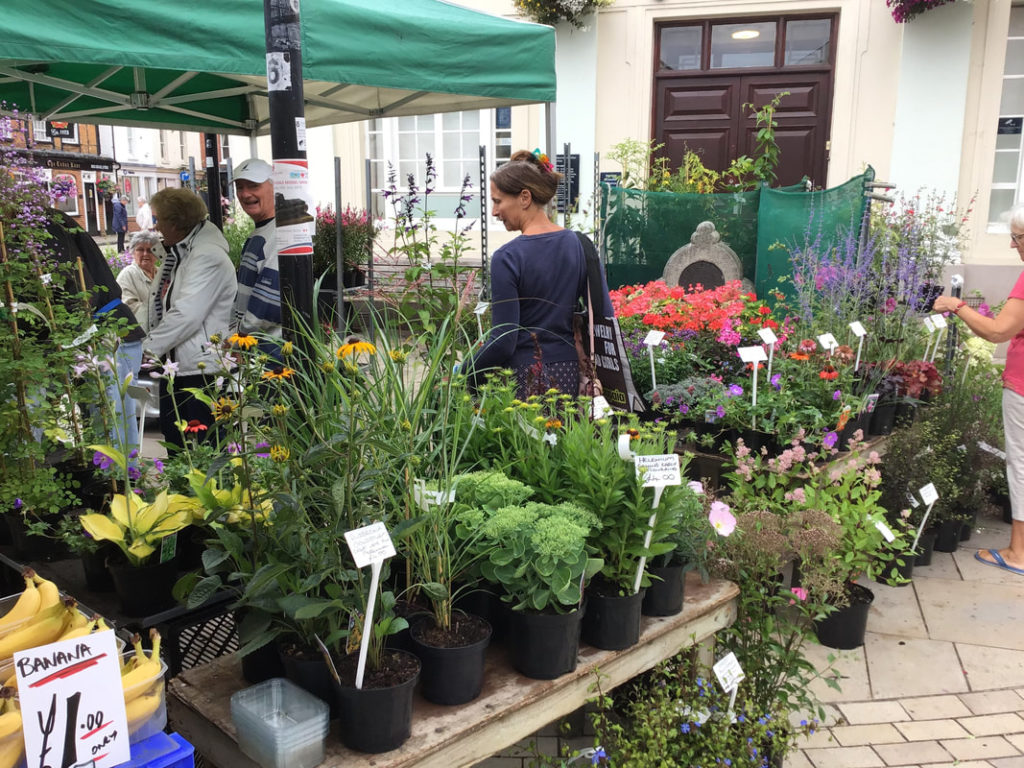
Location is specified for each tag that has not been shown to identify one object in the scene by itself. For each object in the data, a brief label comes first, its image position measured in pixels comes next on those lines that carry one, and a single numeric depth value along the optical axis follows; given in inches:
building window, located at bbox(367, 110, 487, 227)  418.9
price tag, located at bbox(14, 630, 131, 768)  45.1
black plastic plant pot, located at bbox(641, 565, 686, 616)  81.2
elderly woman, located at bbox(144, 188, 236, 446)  143.7
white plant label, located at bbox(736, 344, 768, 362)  132.6
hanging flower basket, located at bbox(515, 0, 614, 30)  354.0
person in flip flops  140.9
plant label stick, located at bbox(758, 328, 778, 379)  137.1
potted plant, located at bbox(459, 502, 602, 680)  68.9
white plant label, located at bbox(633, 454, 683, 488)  74.5
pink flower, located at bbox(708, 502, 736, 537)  86.2
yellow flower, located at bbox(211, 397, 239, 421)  68.7
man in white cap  140.3
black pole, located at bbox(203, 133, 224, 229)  231.5
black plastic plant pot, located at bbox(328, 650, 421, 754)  59.2
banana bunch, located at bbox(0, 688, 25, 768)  46.6
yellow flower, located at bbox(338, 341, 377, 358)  66.5
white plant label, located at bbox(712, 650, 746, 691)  82.5
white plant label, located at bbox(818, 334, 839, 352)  148.6
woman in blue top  113.7
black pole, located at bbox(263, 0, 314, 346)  82.6
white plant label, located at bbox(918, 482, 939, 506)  136.9
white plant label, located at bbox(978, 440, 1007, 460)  162.7
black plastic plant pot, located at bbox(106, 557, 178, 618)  74.4
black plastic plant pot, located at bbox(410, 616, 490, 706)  65.4
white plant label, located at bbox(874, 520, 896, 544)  114.9
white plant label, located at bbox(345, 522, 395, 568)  56.8
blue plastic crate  50.9
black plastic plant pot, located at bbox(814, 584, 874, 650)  124.6
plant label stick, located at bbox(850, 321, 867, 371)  152.9
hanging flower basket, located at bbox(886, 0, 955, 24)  317.4
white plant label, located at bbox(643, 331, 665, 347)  143.0
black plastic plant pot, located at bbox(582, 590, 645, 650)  75.3
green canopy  96.7
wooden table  62.3
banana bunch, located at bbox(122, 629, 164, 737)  52.0
